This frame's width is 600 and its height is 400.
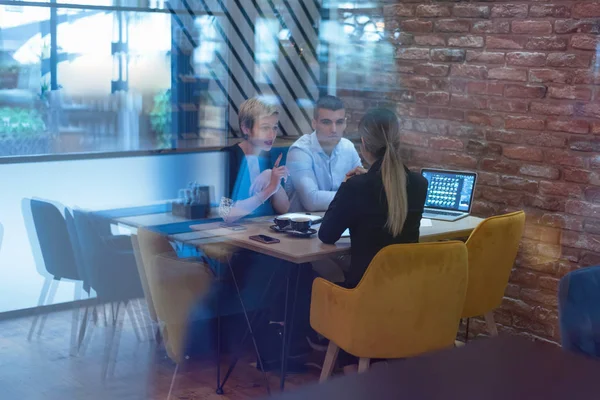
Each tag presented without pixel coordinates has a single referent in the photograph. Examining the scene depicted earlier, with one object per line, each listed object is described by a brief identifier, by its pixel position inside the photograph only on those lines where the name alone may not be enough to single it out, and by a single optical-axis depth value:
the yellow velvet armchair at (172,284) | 3.06
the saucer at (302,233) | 3.34
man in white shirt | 3.73
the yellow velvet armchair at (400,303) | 2.89
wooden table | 3.09
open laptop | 3.95
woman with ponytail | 3.08
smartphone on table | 3.21
